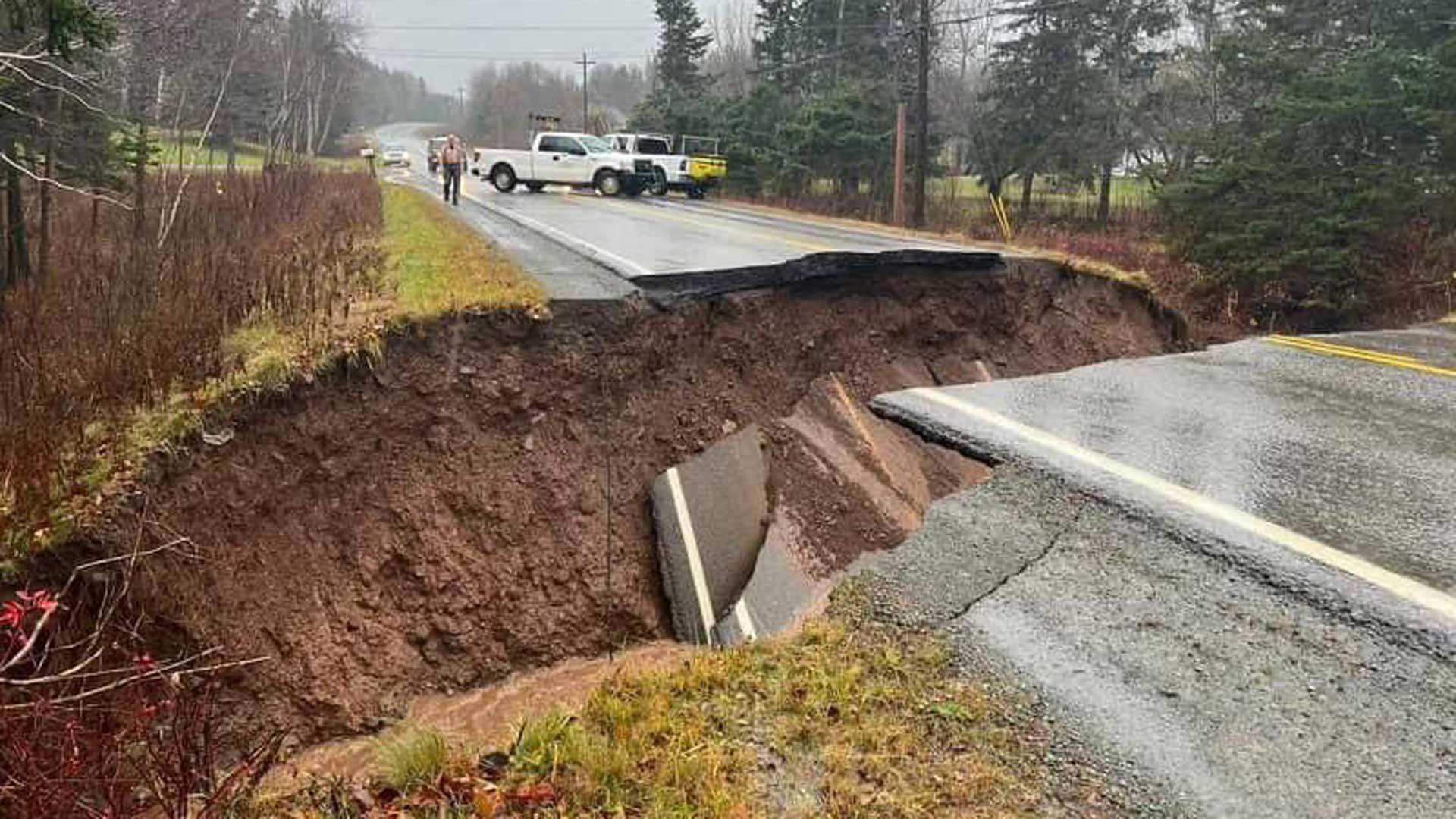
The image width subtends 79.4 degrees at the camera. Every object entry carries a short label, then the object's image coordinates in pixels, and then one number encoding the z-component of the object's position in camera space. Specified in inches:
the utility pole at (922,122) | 962.1
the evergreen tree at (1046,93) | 1133.1
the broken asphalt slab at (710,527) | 228.7
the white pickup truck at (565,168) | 1041.5
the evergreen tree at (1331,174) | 587.8
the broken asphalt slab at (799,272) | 327.0
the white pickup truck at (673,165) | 1091.9
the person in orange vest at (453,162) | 739.4
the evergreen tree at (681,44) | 1749.5
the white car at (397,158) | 2014.0
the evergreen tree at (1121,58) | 1119.6
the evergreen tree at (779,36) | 1609.3
